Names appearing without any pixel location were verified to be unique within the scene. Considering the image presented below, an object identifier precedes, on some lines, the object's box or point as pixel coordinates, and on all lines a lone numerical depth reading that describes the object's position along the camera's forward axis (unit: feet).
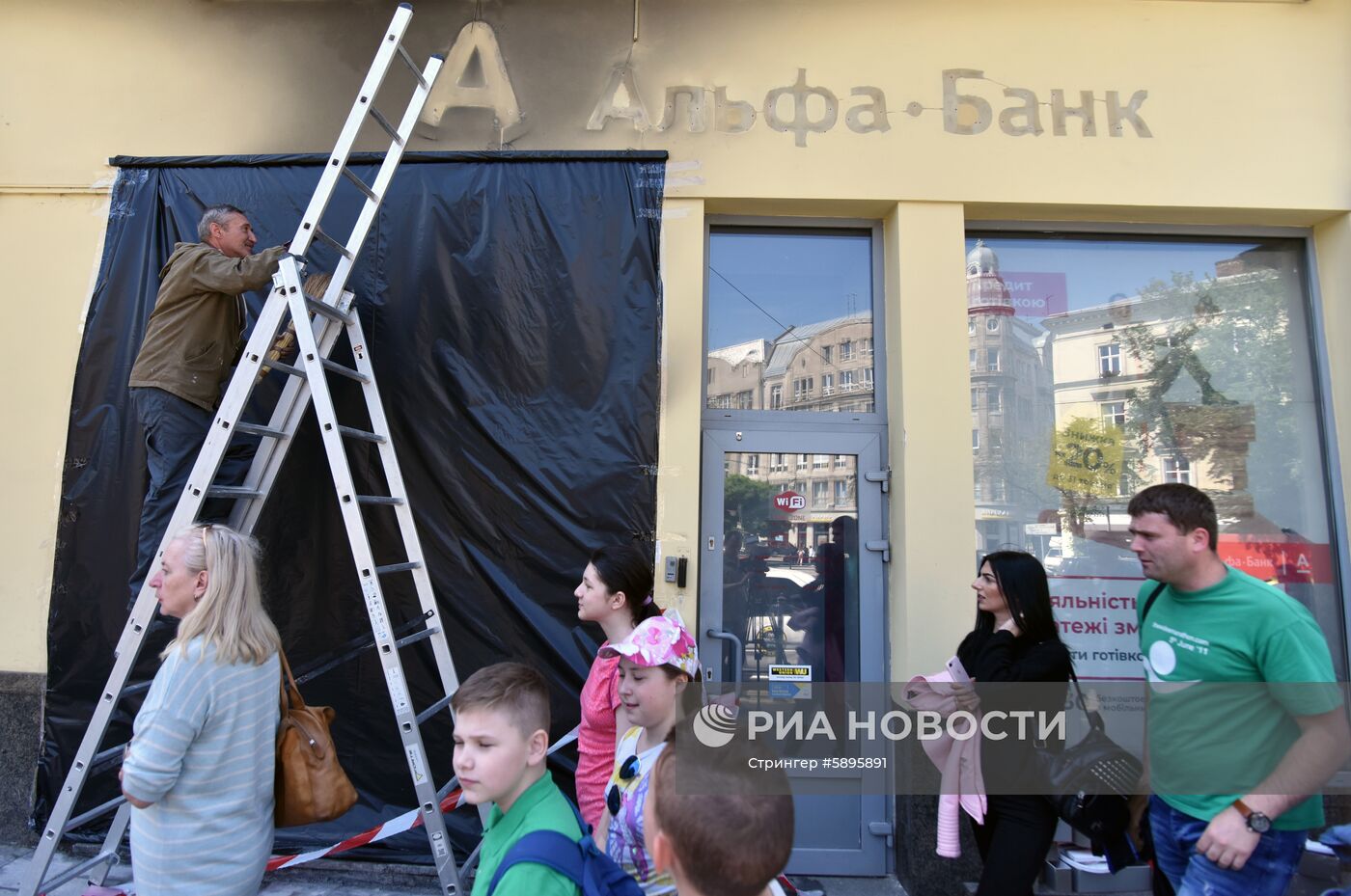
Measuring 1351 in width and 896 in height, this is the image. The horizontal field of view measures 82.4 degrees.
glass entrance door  12.53
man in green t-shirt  6.92
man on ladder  10.27
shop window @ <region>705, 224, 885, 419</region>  13.62
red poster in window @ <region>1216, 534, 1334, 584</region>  13.08
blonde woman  6.77
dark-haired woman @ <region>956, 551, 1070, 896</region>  8.22
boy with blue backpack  5.22
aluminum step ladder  9.04
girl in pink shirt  8.11
